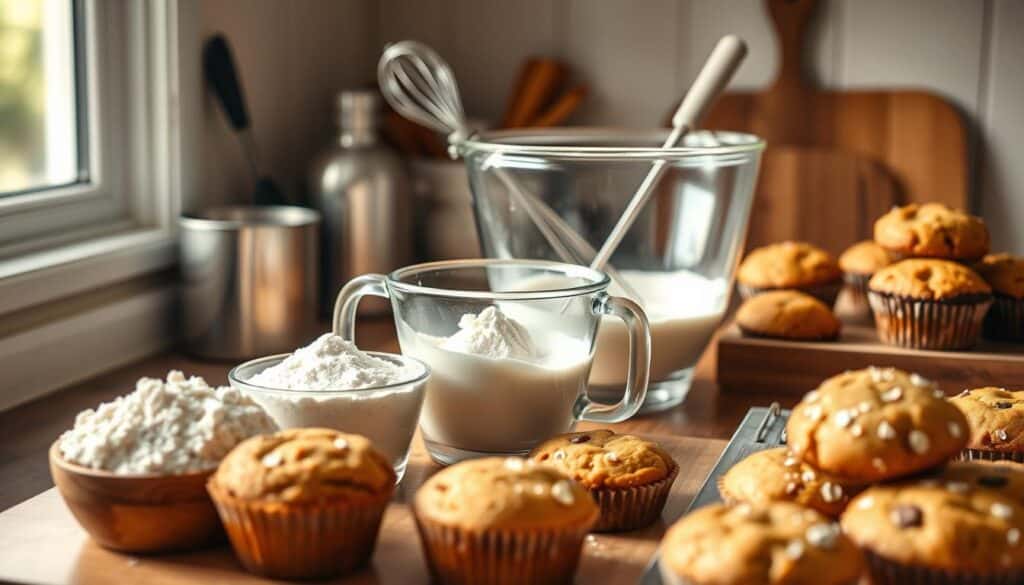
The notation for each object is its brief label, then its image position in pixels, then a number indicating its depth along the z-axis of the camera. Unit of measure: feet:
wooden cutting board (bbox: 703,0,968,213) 6.31
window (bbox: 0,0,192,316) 4.64
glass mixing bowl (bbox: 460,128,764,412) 4.07
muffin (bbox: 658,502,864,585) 2.26
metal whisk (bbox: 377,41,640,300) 4.17
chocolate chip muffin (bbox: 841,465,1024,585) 2.35
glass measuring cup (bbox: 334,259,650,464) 3.26
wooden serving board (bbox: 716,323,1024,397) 4.23
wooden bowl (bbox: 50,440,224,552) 2.67
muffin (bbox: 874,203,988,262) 4.37
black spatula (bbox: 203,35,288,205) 5.31
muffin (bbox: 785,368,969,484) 2.53
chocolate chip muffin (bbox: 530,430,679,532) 2.92
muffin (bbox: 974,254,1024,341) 4.40
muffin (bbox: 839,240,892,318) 5.02
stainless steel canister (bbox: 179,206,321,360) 4.89
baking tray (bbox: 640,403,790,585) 3.06
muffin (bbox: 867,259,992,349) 4.20
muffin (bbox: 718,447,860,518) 2.79
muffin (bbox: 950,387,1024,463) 3.20
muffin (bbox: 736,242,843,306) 4.76
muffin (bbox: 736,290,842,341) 4.45
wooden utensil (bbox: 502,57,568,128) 6.59
